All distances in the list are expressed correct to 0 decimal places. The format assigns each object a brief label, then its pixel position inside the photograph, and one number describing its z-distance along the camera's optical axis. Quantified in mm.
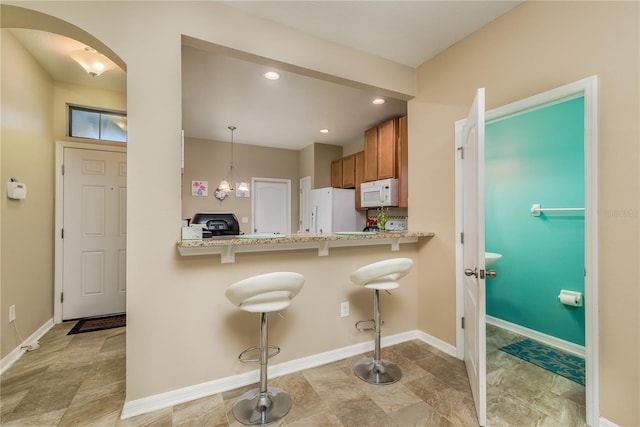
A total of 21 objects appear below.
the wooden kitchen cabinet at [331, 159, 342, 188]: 5181
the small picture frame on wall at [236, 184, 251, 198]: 5371
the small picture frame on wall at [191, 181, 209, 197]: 5020
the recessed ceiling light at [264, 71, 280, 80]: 2735
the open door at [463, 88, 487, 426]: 1570
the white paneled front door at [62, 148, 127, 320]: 3172
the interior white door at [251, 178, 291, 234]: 5621
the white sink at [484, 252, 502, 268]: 2752
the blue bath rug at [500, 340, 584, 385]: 2166
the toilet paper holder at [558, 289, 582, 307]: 2453
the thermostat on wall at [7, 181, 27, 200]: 2195
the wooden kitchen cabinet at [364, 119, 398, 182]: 3658
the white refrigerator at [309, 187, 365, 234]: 4570
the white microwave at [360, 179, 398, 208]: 3572
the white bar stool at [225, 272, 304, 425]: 1584
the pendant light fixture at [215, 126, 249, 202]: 4914
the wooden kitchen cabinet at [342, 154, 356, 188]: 4758
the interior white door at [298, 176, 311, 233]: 5520
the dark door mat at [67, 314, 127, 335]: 2969
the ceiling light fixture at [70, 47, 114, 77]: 2510
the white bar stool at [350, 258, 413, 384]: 1991
